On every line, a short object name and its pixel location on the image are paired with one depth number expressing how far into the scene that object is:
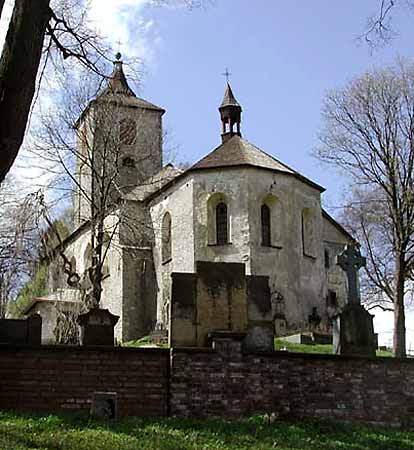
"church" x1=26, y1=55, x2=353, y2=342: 34.16
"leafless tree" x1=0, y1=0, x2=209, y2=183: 7.93
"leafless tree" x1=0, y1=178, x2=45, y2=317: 22.64
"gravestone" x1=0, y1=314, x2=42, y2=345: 13.28
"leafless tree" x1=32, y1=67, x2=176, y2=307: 27.06
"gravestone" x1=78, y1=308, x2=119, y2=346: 13.14
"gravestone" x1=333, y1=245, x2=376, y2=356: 13.24
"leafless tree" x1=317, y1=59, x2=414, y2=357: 26.38
